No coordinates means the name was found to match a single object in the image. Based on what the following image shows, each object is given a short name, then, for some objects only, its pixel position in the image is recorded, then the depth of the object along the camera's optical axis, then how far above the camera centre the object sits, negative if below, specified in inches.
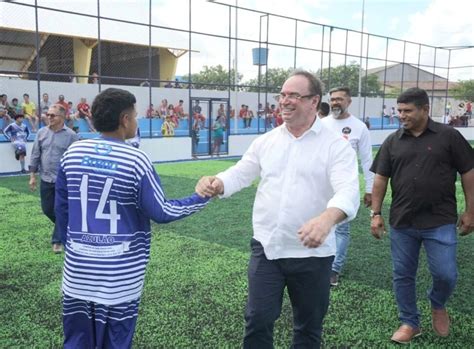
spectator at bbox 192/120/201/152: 784.9 -48.1
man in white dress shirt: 102.1 -22.2
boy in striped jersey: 90.4 -23.4
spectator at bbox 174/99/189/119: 844.9 -13.4
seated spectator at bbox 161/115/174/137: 770.8 -39.1
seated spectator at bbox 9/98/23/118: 588.1 -10.3
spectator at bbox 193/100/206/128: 799.1 -18.6
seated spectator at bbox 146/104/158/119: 819.3 -17.7
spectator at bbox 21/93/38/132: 602.5 -15.1
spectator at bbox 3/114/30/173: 522.4 -41.1
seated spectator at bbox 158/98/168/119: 834.2 -10.4
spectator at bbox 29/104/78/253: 218.4 -22.0
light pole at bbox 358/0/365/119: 991.6 +137.5
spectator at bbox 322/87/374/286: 191.5 -11.5
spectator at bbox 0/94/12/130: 570.1 -19.5
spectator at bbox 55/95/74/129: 636.1 -23.4
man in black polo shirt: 137.3 -27.4
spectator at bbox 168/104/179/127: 808.8 -20.0
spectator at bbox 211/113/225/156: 806.5 -51.9
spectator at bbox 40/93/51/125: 614.7 -4.6
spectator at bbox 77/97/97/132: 681.0 -13.8
